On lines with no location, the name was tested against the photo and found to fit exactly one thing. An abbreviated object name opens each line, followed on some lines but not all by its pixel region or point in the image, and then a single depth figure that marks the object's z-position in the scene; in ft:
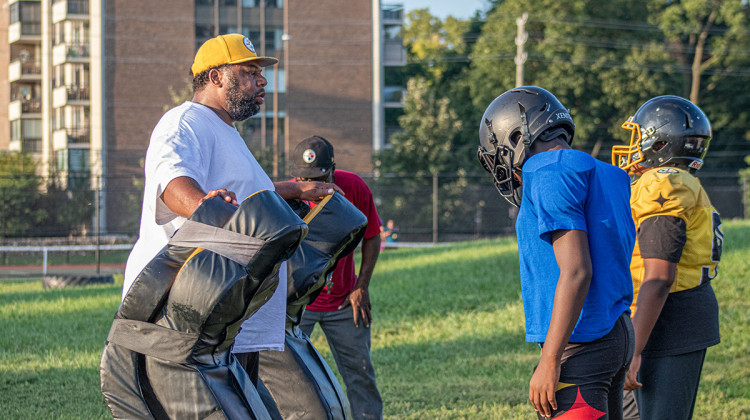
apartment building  151.94
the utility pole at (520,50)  128.88
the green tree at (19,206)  97.04
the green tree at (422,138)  125.49
